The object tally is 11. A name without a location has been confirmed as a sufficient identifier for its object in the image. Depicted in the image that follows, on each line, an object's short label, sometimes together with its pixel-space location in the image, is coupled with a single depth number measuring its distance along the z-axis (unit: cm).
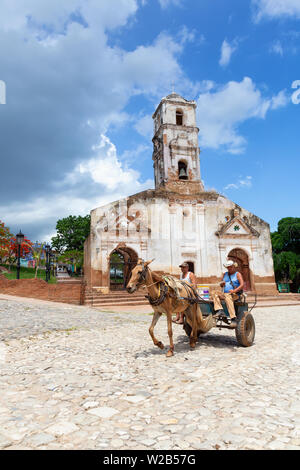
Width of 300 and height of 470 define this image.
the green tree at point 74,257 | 3994
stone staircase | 1767
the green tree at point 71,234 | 4300
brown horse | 575
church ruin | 2005
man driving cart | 666
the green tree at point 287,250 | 2819
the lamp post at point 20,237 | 1788
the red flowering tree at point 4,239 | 3120
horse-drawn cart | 658
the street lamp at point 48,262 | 2279
